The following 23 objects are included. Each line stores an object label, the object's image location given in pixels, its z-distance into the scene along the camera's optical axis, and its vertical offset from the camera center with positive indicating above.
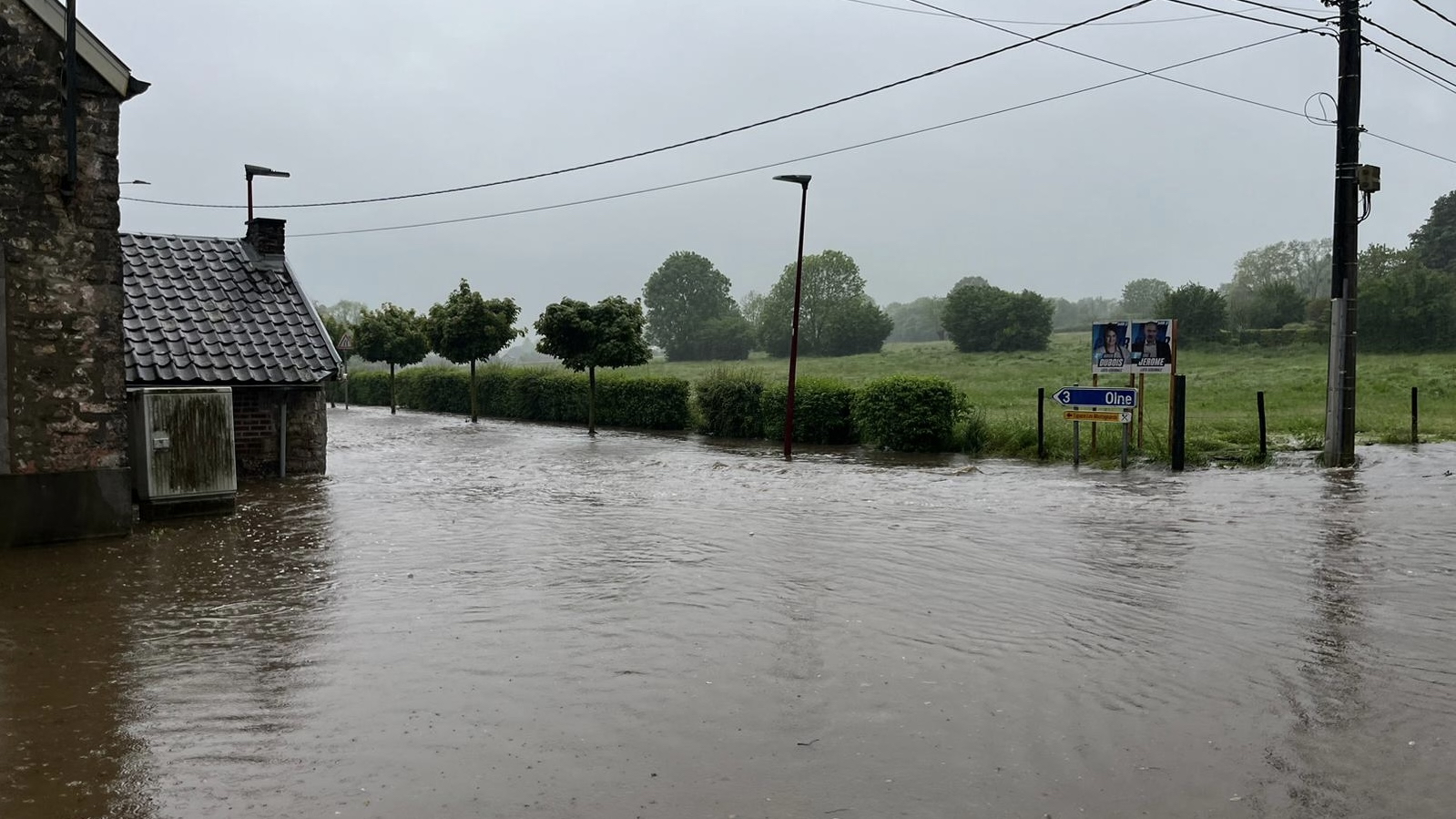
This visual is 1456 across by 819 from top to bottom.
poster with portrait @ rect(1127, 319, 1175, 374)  19.58 +0.46
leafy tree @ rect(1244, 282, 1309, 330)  64.31 +4.05
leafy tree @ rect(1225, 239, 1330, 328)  96.94 +10.31
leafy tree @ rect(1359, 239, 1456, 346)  54.72 +3.30
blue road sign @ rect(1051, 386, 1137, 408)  18.70 -0.49
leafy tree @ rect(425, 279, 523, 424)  37.94 +1.34
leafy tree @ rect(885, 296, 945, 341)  143.62 +7.06
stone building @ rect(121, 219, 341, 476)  15.16 +0.39
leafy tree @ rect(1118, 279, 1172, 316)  138.14 +10.91
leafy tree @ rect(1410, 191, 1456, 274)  75.50 +10.21
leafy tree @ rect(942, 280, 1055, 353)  70.06 +3.36
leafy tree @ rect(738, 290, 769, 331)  102.59 +7.84
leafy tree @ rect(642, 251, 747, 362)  106.31 +6.85
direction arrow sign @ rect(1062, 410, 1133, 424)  18.62 -0.85
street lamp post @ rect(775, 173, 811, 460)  22.23 +0.52
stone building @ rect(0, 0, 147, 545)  10.34 +0.73
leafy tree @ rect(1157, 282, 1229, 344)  59.72 +3.49
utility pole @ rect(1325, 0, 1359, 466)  17.39 +1.95
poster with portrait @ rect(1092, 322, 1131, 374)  20.27 +0.45
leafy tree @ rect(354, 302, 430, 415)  49.28 +1.30
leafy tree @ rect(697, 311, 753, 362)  97.69 +2.61
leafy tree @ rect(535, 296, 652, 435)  31.98 +0.96
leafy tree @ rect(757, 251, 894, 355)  88.19 +4.88
